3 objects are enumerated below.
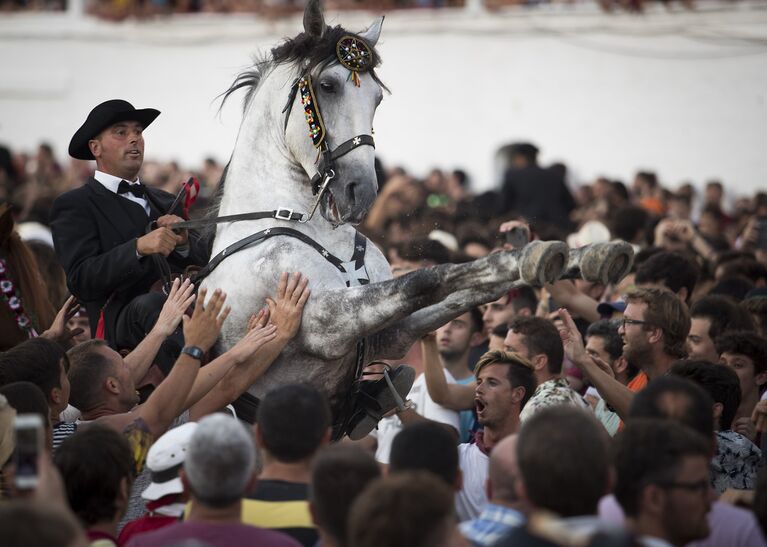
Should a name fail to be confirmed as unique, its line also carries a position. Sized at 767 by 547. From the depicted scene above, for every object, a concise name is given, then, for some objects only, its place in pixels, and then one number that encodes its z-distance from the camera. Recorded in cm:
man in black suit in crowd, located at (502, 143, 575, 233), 3044
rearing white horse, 1236
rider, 1311
